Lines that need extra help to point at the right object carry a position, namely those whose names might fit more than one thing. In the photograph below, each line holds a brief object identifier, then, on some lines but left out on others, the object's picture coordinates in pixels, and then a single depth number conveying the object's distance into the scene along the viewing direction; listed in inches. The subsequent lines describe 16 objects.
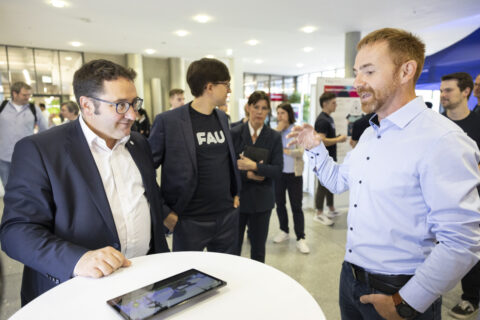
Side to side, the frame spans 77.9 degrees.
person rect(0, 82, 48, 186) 169.3
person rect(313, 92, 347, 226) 159.2
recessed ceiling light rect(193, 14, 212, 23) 242.1
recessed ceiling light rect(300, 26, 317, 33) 276.3
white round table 33.0
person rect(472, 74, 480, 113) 109.5
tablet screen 32.5
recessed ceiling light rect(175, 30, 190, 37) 297.6
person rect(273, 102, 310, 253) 135.4
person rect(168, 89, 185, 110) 205.8
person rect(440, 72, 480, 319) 88.8
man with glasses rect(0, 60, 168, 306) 42.8
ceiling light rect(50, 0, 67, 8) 203.2
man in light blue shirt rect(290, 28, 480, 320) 37.2
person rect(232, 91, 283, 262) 95.4
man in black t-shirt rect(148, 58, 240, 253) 75.8
